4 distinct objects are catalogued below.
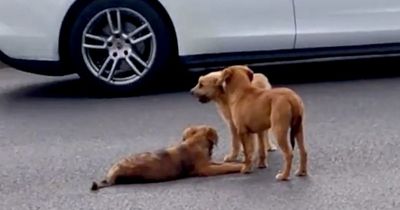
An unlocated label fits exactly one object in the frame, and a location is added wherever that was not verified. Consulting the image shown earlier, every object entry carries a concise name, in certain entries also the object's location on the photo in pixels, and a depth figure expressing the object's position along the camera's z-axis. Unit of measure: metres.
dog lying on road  6.98
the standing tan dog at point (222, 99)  7.28
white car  10.01
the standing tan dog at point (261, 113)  6.78
